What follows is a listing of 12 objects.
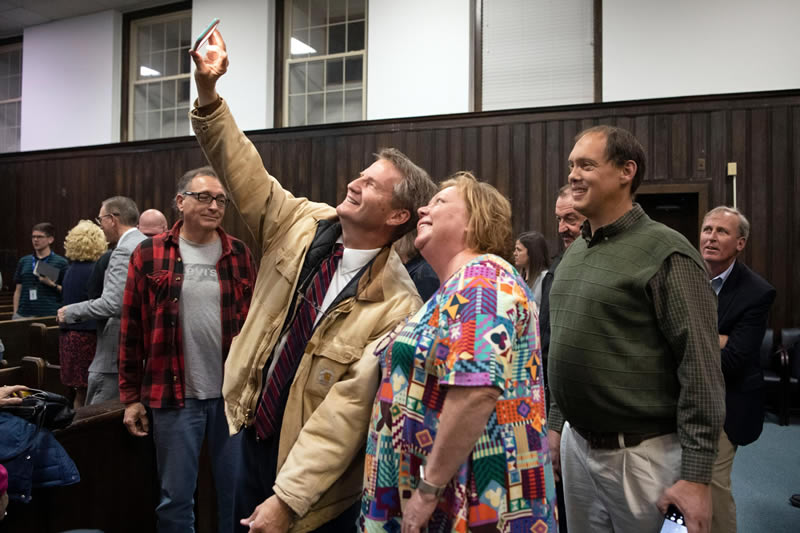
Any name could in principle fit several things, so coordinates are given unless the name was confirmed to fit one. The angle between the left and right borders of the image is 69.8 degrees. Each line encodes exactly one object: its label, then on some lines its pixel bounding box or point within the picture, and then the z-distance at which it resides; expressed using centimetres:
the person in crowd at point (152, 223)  396
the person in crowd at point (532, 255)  336
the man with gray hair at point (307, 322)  141
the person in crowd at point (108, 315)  285
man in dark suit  220
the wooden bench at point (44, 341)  441
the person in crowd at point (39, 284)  566
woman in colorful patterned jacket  119
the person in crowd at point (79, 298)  341
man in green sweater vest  145
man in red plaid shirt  222
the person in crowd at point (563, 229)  258
